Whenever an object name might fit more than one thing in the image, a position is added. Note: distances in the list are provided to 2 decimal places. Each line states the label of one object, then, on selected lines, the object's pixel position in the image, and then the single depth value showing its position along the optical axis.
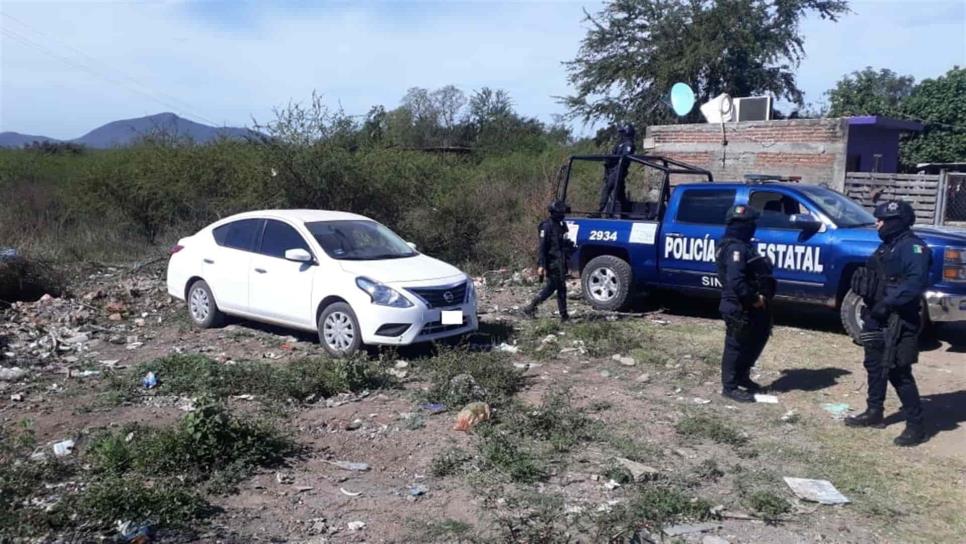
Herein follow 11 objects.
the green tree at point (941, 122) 28.86
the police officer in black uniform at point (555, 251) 10.55
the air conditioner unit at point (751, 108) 19.12
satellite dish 16.59
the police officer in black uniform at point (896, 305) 6.30
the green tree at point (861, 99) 31.73
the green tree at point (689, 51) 28.02
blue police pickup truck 9.27
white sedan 8.67
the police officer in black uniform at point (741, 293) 7.28
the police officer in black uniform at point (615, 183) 12.00
